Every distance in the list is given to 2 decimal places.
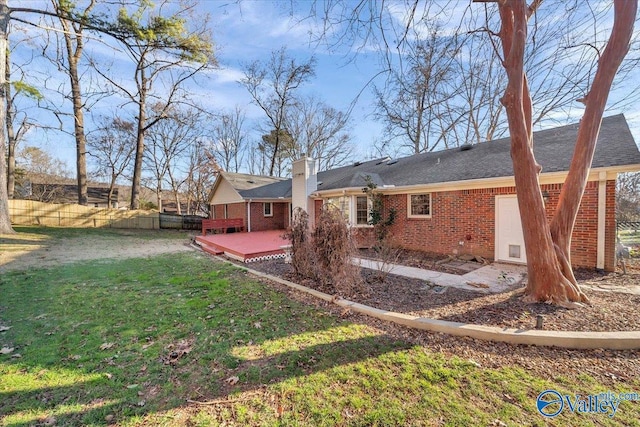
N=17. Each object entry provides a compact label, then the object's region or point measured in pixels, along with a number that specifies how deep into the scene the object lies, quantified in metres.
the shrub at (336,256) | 5.04
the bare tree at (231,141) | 29.62
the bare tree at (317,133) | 25.91
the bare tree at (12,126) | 15.58
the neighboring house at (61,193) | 23.54
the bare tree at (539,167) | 4.03
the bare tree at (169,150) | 25.48
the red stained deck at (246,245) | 8.77
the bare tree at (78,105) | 16.94
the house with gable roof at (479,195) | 6.20
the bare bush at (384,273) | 5.64
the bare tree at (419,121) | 13.10
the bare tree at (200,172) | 27.33
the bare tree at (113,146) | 21.77
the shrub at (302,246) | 5.84
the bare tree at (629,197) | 14.00
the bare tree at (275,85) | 23.53
